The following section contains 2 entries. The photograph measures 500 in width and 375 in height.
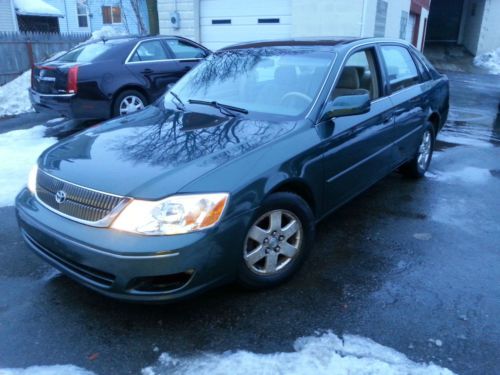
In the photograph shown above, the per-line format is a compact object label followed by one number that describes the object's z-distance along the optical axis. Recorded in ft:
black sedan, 23.61
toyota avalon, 8.14
